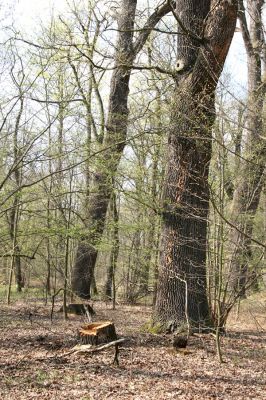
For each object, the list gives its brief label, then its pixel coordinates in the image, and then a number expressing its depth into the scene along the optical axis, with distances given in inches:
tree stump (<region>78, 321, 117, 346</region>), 277.7
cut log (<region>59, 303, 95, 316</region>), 414.3
